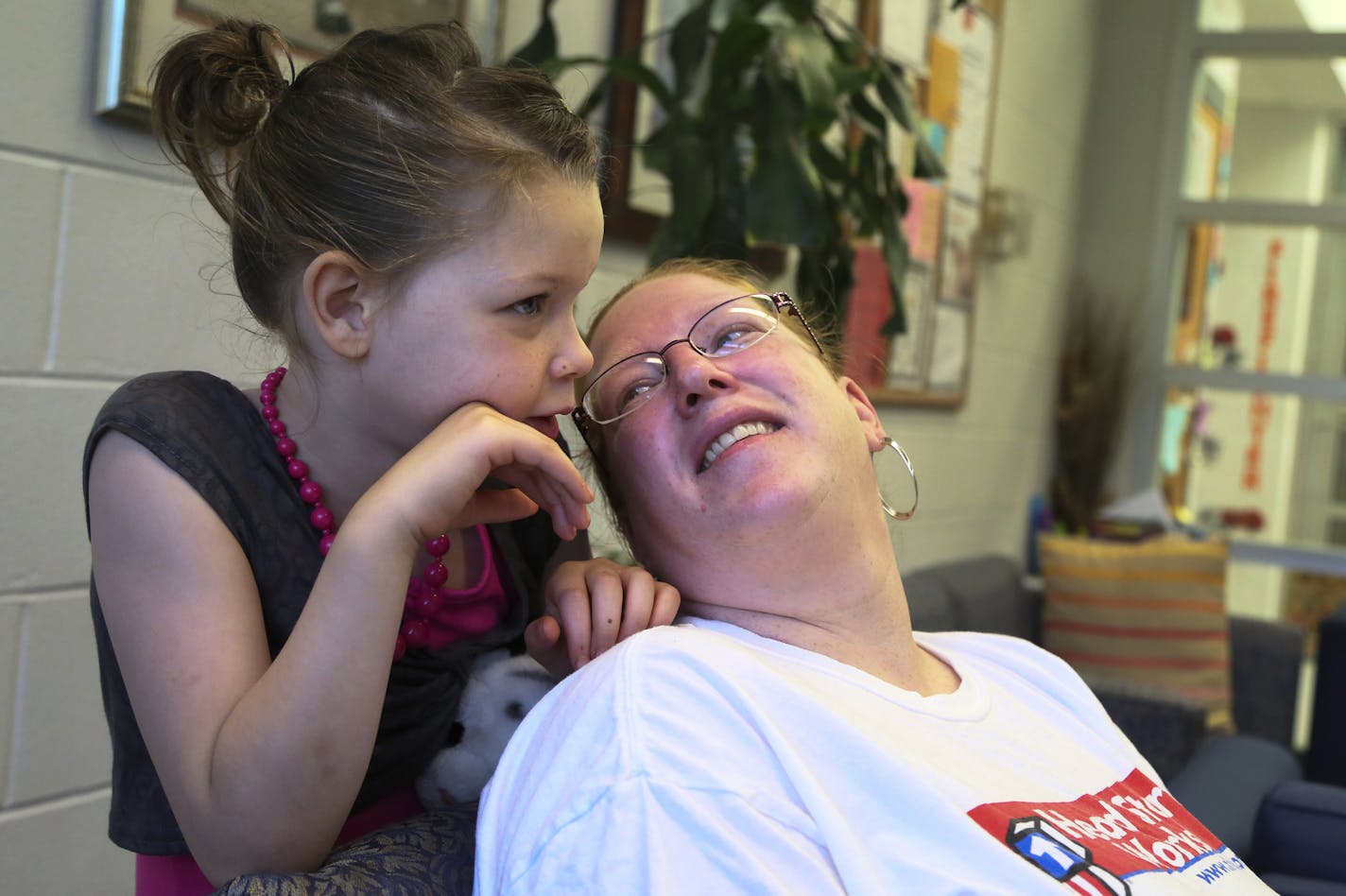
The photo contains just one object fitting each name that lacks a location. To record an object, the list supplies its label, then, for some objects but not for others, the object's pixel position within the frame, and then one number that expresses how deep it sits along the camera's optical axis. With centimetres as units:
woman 92
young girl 92
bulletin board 368
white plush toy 119
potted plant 204
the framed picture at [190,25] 153
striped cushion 347
